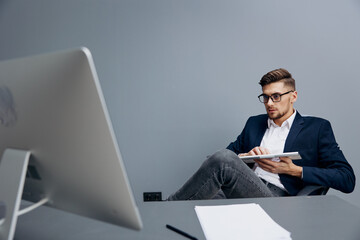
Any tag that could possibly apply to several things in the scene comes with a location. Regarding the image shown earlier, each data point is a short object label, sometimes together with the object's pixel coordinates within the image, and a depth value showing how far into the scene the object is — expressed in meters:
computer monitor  0.46
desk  0.68
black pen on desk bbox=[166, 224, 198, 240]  0.66
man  1.37
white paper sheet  0.67
